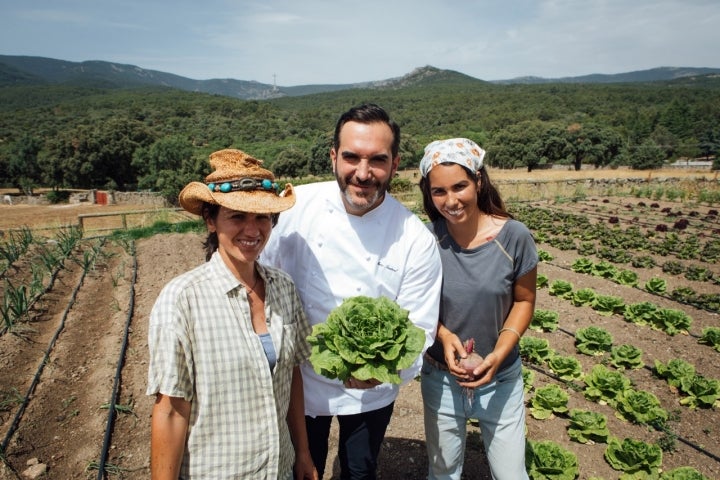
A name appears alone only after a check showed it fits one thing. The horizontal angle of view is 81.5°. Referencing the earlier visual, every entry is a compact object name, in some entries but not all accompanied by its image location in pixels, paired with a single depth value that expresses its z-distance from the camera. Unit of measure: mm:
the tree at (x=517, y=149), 57750
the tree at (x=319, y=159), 54562
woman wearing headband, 2371
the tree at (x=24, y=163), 54875
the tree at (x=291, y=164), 55531
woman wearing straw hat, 1705
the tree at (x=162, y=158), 48531
